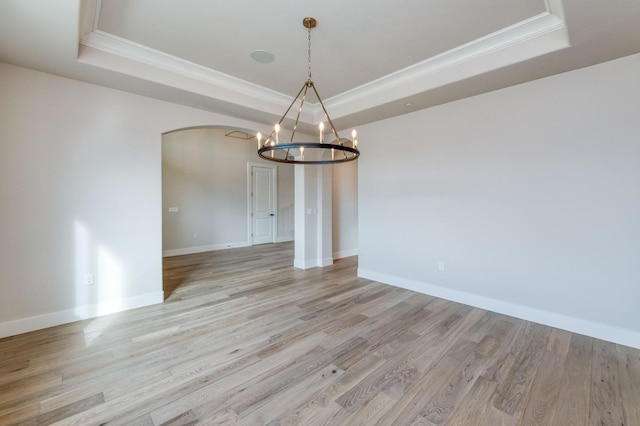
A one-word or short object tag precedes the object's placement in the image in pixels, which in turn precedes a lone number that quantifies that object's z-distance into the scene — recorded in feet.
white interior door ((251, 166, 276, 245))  27.04
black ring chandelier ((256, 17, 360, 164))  6.82
